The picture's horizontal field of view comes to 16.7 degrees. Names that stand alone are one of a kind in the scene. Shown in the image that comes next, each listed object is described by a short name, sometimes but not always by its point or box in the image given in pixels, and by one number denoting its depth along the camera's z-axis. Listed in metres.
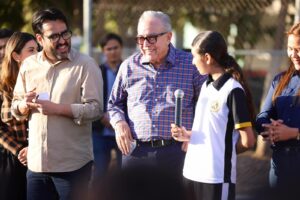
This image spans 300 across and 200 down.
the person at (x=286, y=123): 6.91
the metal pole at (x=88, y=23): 11.34
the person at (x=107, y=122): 10.69
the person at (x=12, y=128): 8.09
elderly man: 7.40
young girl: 6.35
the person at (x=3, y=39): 9.08
